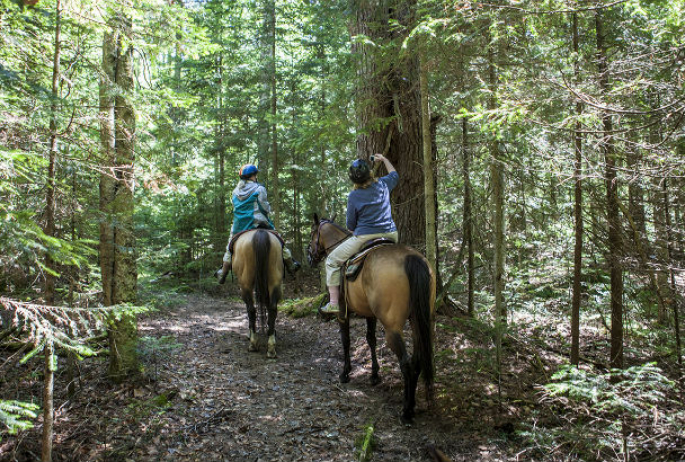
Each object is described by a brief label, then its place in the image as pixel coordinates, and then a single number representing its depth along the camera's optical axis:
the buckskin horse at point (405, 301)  4.50
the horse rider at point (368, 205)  5.46
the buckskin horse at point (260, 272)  7.12
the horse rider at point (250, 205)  7.75
